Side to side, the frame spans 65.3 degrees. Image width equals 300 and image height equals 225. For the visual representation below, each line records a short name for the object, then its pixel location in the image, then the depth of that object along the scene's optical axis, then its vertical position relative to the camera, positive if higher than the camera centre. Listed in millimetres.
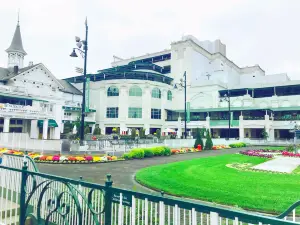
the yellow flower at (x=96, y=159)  16895 -2465
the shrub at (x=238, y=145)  36719 -2995
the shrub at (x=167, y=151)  22953 -2564
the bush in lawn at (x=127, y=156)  19125 -2521
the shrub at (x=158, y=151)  21934 -2399
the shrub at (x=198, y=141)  30369 -1994
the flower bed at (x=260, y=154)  21444 -2714
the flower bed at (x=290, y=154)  22094 -2651
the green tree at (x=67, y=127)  48844 -505
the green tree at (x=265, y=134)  45719 -1525
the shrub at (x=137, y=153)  19588 -2377
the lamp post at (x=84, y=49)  19153 +6298
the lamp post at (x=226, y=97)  59966 +7389
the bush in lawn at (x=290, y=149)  25391 -2450
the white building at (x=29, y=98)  33562 +4131
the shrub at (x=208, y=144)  30766 -2395
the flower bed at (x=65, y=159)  16266 -2411
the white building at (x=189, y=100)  52688 +6506
